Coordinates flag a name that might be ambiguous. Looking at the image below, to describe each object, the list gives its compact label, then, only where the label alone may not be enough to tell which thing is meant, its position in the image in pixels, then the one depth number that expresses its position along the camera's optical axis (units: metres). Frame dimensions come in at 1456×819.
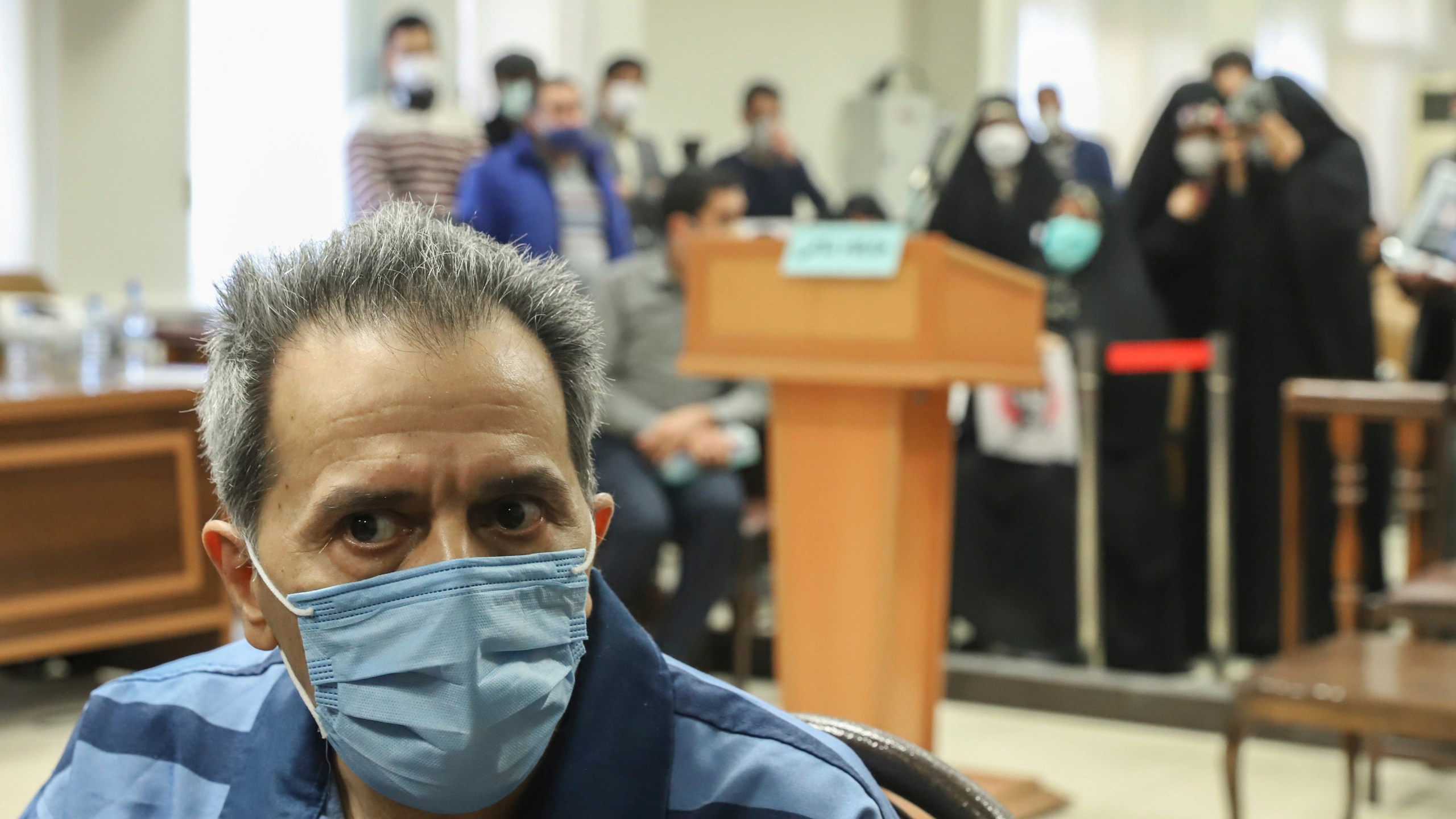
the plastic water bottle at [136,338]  5.15
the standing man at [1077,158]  7.60
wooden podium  3.04
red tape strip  5.25
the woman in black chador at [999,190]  5.23
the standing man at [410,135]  6.14
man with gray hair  1.08
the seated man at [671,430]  4.45
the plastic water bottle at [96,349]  4.75
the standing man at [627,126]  8.38
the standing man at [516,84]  6.26
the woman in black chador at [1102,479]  5.22
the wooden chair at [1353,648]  3.04
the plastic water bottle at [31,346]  4.86
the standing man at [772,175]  9.15
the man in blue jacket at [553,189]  5.29
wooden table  4.20
